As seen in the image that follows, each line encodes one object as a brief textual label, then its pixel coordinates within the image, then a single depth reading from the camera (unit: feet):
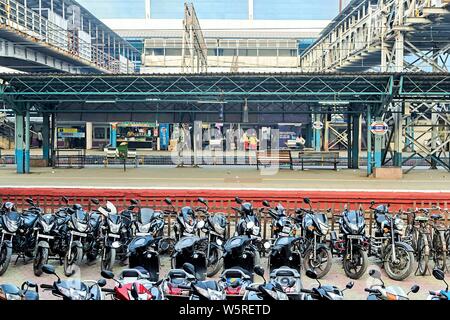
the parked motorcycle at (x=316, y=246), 28.02
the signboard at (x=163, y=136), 177.17
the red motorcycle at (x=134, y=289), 15.79
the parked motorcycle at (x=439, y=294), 15.10
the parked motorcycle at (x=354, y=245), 27.73
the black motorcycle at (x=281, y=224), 29.99
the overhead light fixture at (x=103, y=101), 82.58
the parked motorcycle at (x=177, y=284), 17.17
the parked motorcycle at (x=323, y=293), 14.80
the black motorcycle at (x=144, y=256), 26.25
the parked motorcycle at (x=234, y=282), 18.65
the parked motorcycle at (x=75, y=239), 28.14
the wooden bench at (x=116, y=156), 101.35
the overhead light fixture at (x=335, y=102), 78.23
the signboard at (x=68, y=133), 180.75
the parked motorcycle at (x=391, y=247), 27.71
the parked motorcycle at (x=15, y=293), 15.28
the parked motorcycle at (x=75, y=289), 15.37
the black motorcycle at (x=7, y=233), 27.66
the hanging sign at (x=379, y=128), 78.59
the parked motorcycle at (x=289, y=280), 17.02
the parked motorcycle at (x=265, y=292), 14.97
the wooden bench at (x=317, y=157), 97.76
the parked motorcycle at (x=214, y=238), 28.37
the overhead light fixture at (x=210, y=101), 83.56
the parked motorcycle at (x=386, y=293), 15.26
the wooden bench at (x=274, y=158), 97.45
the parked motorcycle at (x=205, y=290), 15.61
